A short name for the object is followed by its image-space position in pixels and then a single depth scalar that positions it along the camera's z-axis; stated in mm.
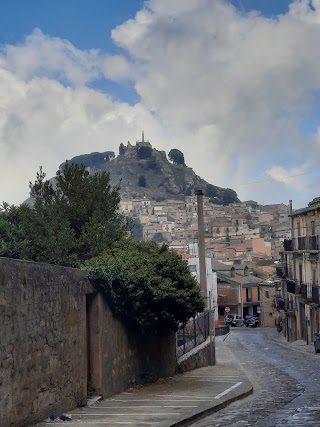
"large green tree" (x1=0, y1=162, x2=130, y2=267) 25219
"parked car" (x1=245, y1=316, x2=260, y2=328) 90812
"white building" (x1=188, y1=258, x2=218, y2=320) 85231
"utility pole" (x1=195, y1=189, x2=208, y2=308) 31438
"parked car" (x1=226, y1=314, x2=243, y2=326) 94200
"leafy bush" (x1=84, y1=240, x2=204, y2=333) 18141
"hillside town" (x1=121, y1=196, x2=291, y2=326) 88750
